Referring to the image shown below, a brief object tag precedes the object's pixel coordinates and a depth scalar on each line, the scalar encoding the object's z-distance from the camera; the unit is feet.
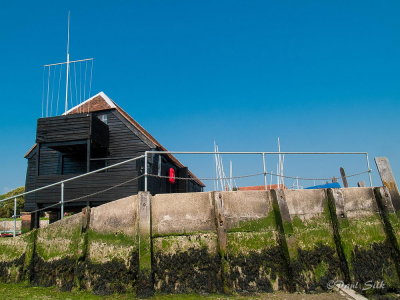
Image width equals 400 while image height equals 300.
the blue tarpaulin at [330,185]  57.42
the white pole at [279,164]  89.19
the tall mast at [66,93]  61.87
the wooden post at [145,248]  20.24
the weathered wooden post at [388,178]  23.82
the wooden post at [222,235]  20.88
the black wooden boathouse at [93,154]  46.39
